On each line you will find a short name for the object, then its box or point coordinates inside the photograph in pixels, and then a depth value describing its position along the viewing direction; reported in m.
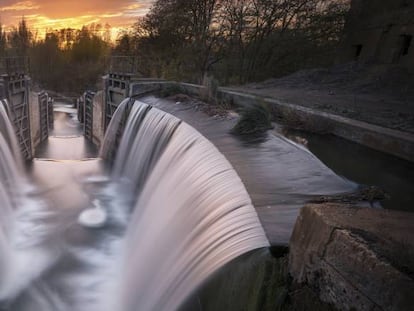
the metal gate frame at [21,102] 16.12
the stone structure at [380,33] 15.93
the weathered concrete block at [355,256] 2.39
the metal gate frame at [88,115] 25.19
